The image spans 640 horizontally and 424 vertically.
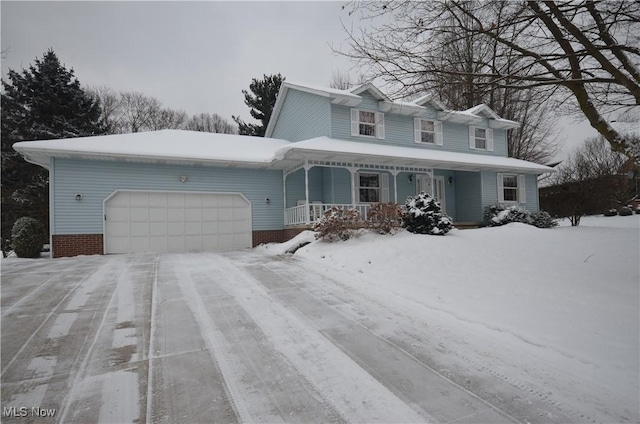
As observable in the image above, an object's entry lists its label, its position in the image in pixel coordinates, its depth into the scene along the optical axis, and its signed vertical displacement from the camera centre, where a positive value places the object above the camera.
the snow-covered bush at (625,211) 21.67 +0.06
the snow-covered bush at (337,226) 9.70 -0.21
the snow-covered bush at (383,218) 10.09 -0.02
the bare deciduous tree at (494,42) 4.77 +2.81
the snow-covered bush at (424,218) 10.23 -0.03
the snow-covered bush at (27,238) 11.11 -0.41
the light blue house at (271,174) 11.16 +1.95
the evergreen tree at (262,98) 25.77 +9.74
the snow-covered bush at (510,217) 14.98 -0.09
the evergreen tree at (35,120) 18.50 +6.42
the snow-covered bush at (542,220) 15.05 -0.28
